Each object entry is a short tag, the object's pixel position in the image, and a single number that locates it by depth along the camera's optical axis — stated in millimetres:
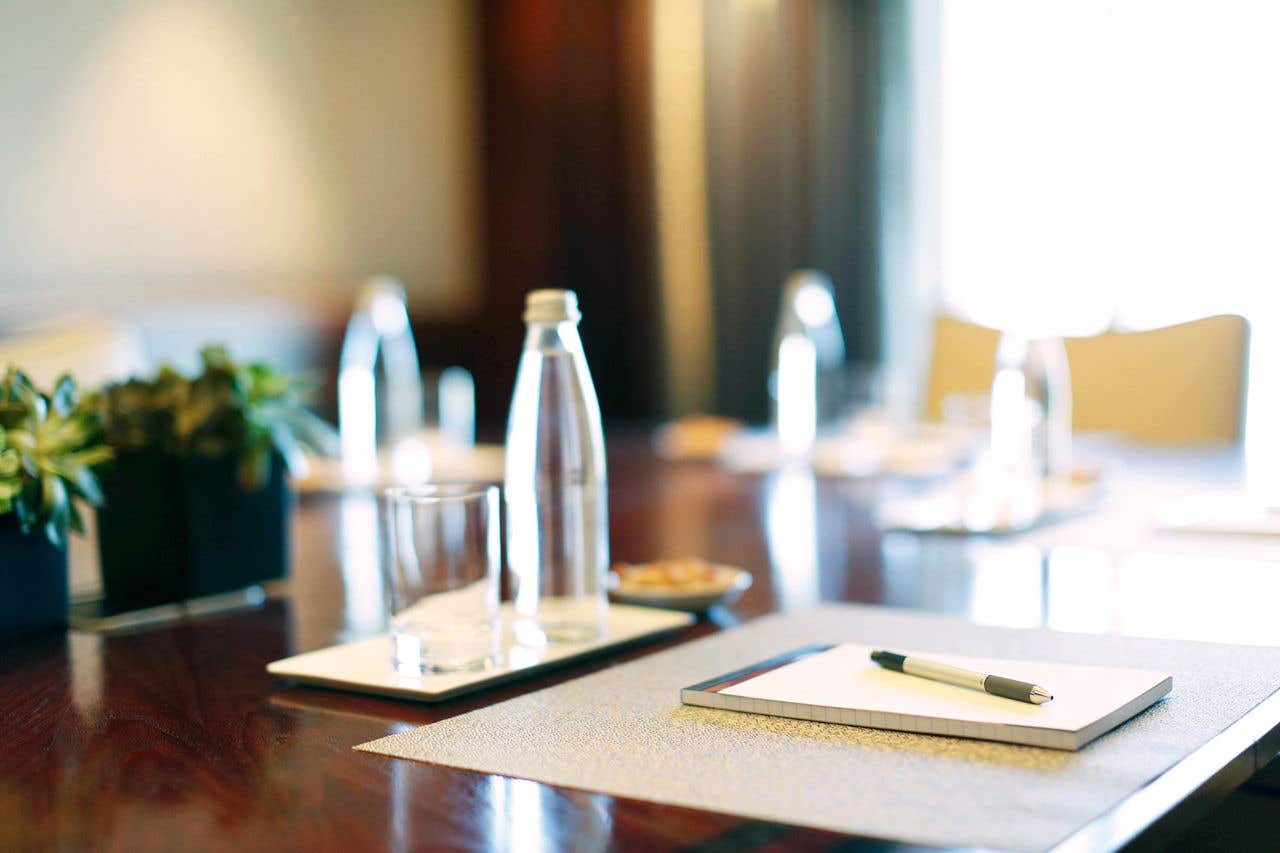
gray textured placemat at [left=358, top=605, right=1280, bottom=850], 583
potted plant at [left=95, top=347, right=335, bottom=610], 1108
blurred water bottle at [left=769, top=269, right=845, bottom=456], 2225
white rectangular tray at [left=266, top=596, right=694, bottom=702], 813
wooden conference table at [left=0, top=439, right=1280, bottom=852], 585
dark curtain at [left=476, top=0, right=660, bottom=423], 4801
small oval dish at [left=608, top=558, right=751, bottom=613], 1050
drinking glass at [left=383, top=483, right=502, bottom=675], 837
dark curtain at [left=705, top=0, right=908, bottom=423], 4238
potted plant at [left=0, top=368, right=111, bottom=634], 988
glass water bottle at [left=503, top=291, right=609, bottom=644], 963
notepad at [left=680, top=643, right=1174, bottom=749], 681
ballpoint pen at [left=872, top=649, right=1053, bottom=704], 714
